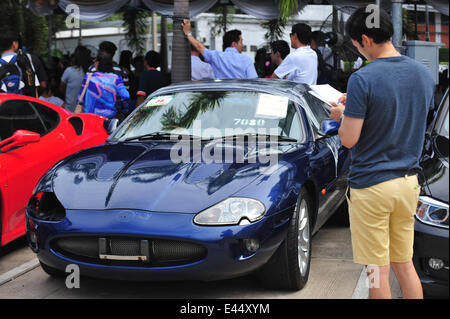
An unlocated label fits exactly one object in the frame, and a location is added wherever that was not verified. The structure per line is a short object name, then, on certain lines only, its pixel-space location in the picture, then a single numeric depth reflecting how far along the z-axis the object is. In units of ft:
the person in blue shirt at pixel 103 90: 25.23
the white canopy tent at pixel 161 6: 38.50
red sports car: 17.37
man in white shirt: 24.16
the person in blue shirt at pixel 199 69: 28.53
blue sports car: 12.88
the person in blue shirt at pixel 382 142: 10.46
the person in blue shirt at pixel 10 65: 24.68
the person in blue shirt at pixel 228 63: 25.34
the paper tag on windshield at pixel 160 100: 18.02
